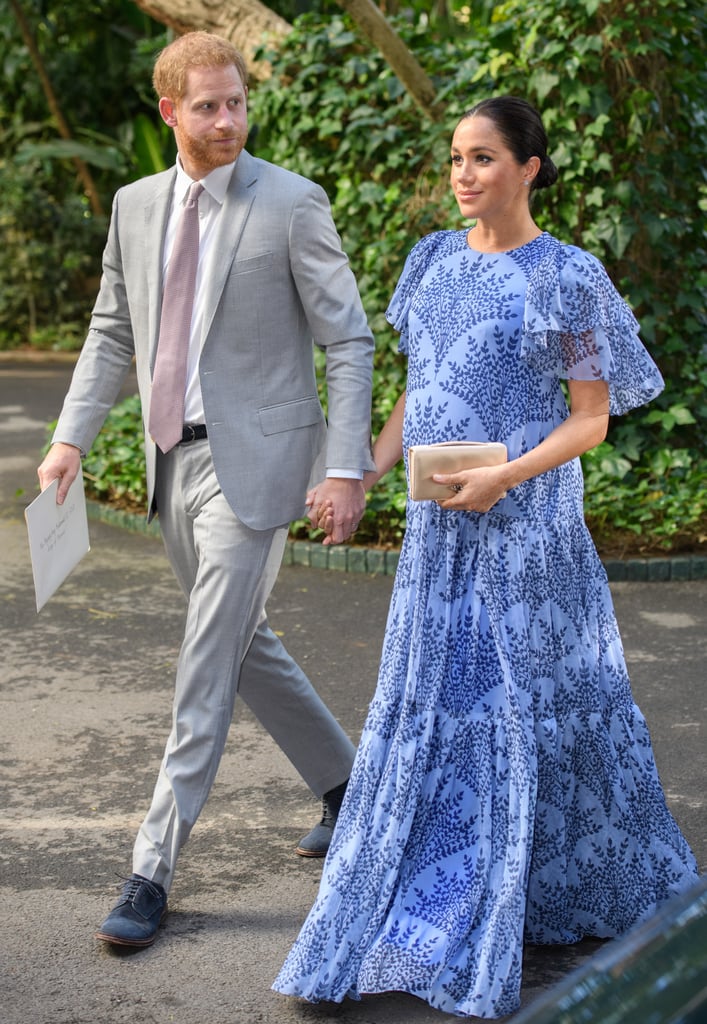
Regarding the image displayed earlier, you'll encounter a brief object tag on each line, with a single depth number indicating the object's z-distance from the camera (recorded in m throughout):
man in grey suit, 3.69
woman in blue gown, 3.33
